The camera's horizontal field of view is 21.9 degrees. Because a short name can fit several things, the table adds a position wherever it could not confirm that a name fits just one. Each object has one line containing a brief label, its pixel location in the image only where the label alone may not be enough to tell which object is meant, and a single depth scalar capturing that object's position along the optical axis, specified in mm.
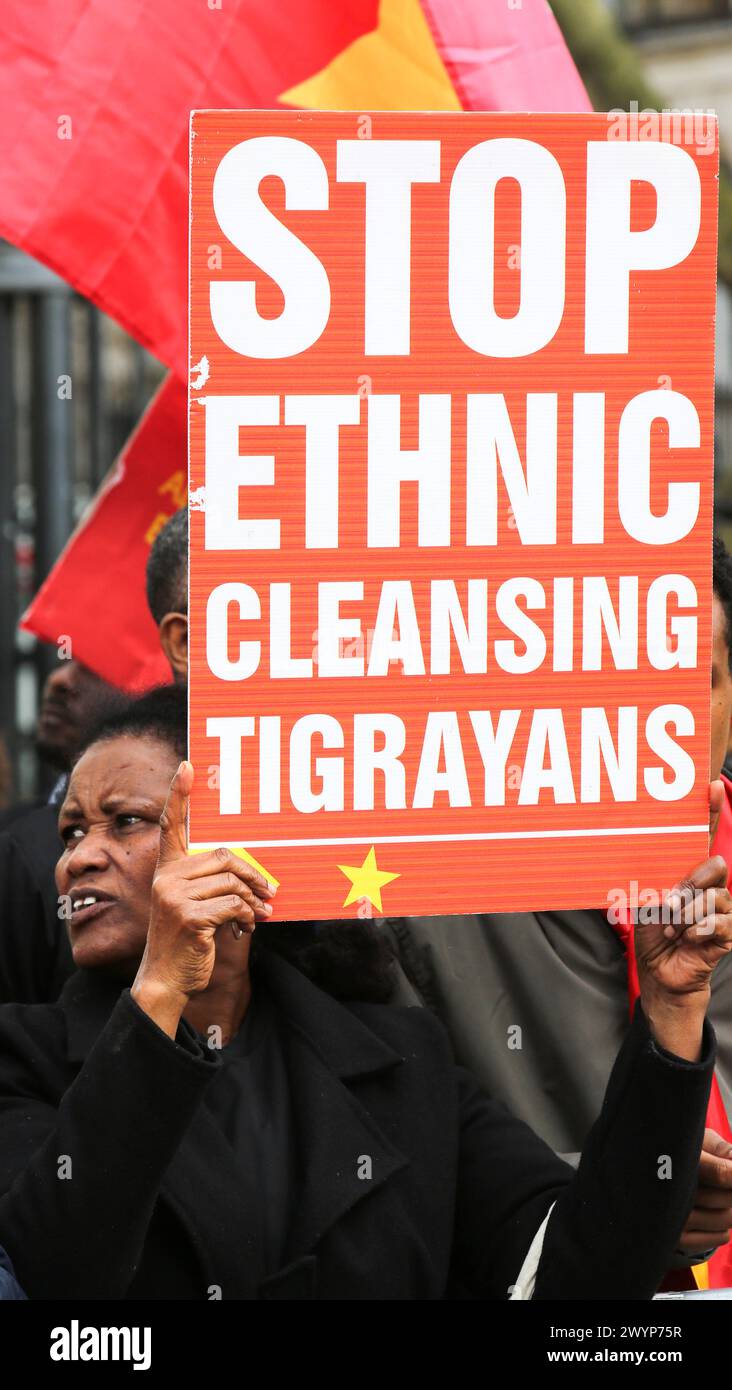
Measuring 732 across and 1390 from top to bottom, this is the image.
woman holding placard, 2021
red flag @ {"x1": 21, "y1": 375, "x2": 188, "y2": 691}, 4145
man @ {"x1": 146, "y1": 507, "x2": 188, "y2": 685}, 3207
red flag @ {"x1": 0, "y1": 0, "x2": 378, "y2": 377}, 3305
